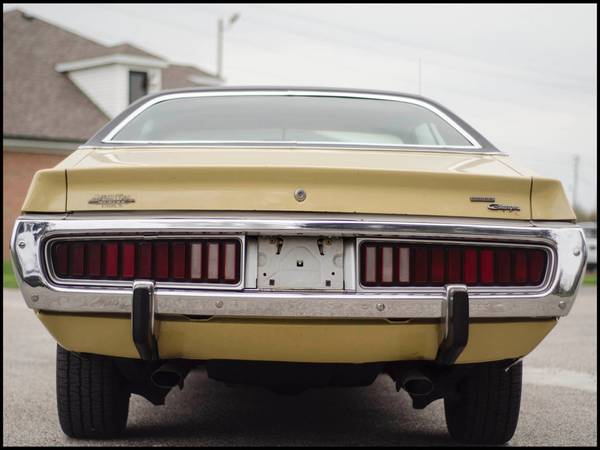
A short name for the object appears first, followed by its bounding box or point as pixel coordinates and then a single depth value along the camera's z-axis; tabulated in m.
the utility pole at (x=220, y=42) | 30.98
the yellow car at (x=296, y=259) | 2.88
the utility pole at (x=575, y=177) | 72.19
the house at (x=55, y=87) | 24.45
